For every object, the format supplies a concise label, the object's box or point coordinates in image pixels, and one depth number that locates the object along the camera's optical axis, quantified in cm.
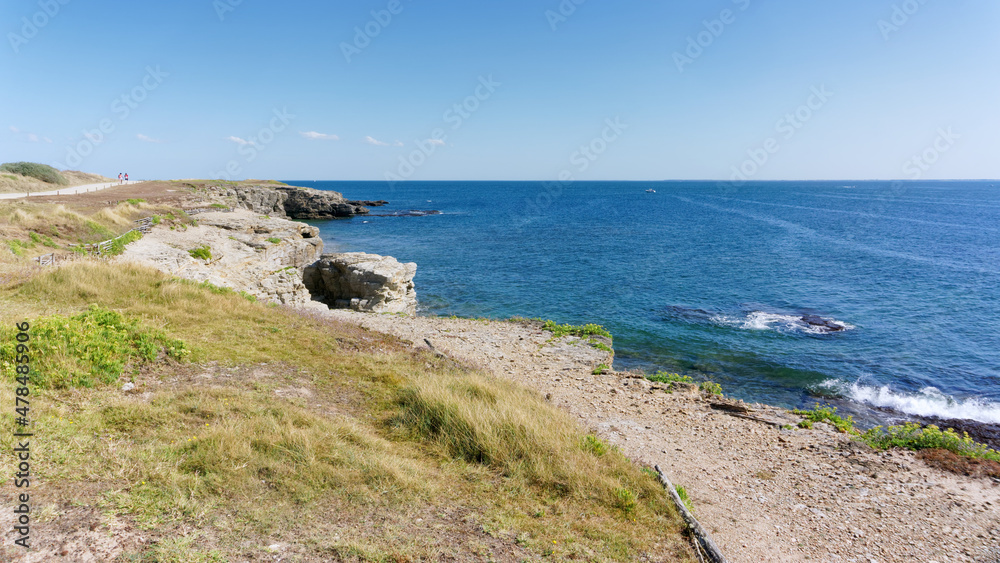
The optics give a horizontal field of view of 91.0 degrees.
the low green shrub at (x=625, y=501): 741
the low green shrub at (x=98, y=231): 2492
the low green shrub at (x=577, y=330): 2061
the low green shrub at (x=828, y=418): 1333
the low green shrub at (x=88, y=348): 884
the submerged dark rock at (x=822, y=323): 2553
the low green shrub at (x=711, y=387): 1636
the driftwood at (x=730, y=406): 1395
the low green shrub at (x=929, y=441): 1177
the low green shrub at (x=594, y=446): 874
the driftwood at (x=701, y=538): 669
